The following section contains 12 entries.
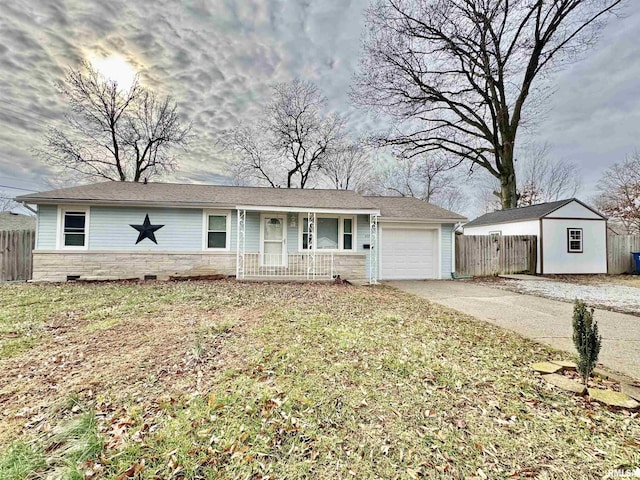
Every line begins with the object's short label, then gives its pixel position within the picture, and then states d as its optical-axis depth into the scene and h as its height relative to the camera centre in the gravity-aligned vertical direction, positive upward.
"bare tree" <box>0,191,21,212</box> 30.16 +4.67
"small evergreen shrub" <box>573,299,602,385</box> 2.73 -0.89
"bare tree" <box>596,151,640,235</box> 18.62 +4.22
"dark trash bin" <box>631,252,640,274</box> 13.12 -0.37
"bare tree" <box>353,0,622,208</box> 13.80 +10.33
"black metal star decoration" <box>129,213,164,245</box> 9.74 +0.64
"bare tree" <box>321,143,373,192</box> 23.31 +7.08
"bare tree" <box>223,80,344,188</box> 20.11 +8.23
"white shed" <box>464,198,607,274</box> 12.78 +0.70
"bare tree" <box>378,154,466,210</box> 26.30 +7.02
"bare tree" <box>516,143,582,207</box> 24.23 +6.58
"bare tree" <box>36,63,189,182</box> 16.81 +7.68
